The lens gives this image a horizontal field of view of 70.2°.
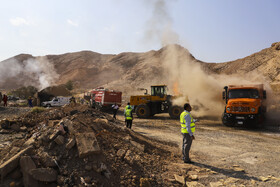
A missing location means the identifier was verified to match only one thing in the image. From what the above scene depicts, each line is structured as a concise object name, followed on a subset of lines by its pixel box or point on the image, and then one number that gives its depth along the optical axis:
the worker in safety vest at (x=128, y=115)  10.26
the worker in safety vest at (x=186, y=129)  5.63
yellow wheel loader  17.45
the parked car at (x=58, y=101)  24.25
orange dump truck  12.14
